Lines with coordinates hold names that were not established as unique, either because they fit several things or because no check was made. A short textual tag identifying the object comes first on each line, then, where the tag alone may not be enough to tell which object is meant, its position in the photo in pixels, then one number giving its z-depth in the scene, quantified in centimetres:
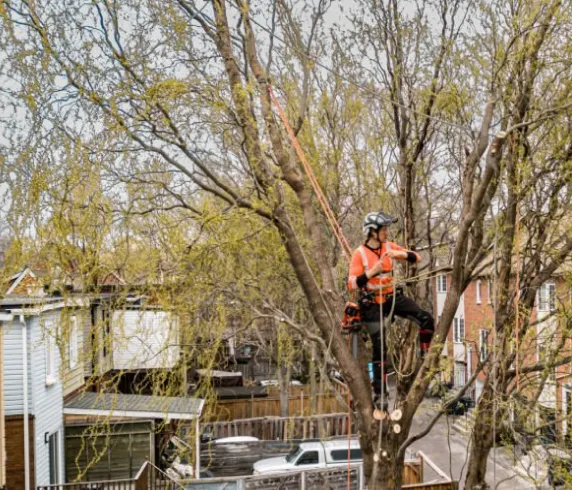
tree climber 514
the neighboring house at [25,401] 1162
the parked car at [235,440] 1778
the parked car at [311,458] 1523
